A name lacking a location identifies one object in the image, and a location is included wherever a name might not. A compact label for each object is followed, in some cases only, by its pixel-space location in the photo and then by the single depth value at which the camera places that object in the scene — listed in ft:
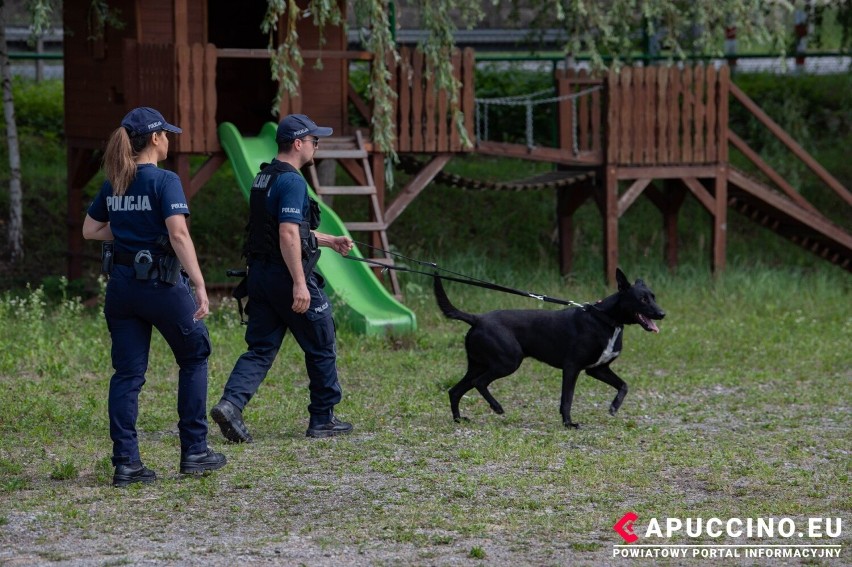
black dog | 53.83
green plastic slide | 76.23
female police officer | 42.39
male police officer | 48.19
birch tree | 107.34
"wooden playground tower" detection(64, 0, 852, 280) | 87.04
